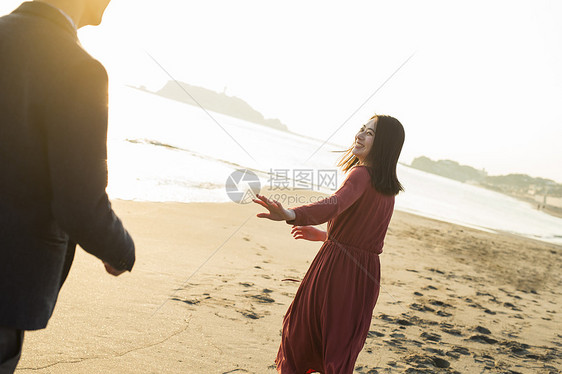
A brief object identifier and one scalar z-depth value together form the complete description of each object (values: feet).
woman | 8.02
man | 3.52
